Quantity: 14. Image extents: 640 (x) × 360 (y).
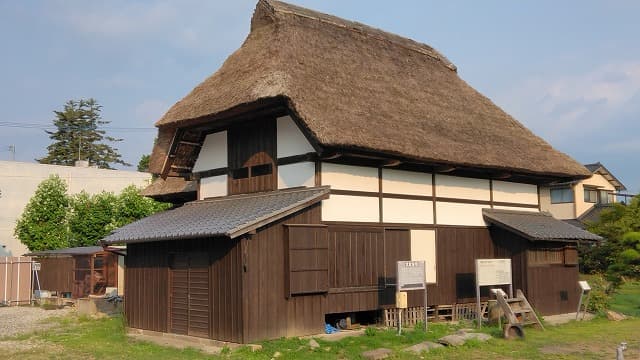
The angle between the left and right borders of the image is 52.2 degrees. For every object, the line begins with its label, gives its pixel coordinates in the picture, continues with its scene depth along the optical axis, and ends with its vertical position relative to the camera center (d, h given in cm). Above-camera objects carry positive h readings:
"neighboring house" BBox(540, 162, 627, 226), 4434 +299
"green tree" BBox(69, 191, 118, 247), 3600 +134
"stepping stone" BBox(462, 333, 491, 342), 1414 -208
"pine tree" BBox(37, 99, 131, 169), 6500 +1069
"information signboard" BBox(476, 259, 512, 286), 1681 -79
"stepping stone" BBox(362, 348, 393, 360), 1235 -212
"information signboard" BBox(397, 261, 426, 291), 1524 -79
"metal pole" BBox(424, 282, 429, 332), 1547 -162
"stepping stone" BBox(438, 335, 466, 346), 1361 -206
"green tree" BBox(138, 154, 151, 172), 6606 +828
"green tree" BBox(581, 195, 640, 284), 2055 +18
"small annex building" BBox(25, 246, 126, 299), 2908 -120
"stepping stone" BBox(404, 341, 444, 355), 1295 -212
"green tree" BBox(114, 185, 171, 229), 3591 +202
